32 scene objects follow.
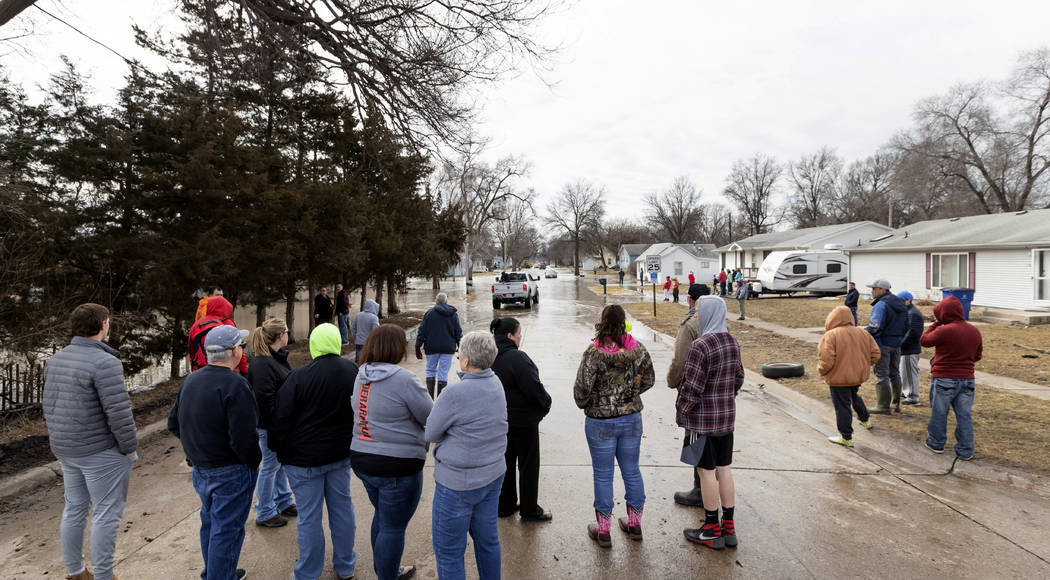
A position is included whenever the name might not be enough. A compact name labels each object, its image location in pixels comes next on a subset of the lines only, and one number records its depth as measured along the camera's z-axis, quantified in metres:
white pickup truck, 25.58
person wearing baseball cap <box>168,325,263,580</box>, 3.13
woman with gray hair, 2.98
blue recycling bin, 17.27
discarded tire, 9.85
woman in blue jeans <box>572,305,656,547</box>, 3.88
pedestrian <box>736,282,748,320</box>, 19.24
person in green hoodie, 3.31
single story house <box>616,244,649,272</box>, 85.94
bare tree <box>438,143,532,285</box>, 49.56
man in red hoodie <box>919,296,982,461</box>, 5.60
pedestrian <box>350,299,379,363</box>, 7.59
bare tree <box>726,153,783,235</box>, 73.19
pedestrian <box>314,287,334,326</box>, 11.48
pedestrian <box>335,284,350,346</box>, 14.48
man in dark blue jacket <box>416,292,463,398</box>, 7.53
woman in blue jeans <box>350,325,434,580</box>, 3.11
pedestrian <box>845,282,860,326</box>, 10.81
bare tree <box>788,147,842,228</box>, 70.69
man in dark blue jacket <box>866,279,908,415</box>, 7.25
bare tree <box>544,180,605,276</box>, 80.94
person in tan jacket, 5.77
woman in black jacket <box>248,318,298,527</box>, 3.62
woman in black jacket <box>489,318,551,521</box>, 4.01
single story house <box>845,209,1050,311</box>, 18.06
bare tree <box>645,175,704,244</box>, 81.56
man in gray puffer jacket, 3.29
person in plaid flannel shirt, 3.92
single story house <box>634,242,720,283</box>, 52.50
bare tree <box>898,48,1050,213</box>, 35.97
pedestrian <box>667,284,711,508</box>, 4.51
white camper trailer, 29.91
